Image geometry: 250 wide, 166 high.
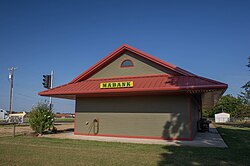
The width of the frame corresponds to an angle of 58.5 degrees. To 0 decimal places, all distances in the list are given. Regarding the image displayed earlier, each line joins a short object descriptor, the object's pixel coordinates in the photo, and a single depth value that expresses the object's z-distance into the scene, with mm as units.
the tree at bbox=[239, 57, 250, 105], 42016
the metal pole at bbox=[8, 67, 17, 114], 36844
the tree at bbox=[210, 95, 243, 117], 78188
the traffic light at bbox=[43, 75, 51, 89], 18062
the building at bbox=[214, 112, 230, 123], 58625
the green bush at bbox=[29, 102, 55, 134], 15867
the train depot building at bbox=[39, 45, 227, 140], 13133
